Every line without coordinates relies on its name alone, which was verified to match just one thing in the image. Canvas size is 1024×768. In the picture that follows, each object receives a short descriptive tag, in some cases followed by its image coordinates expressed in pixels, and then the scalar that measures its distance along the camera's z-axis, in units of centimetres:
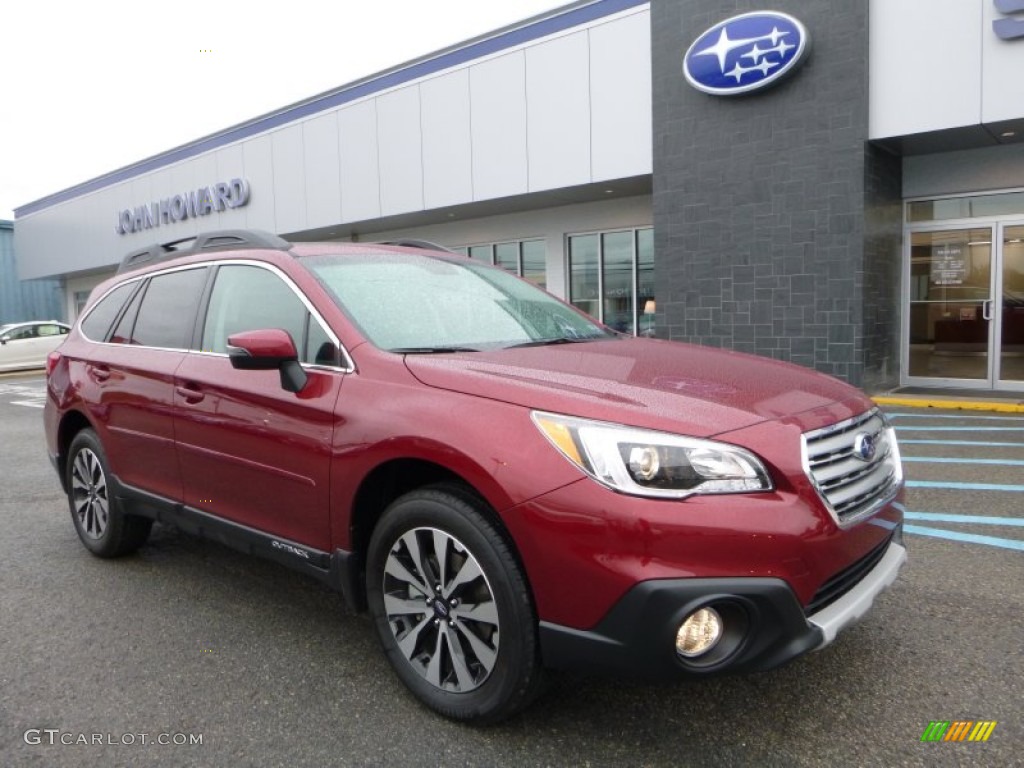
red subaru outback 214
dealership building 977
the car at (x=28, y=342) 2053
